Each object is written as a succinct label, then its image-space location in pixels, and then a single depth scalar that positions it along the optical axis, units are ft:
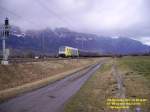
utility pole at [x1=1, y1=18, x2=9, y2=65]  54.27
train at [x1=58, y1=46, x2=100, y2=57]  148.59
